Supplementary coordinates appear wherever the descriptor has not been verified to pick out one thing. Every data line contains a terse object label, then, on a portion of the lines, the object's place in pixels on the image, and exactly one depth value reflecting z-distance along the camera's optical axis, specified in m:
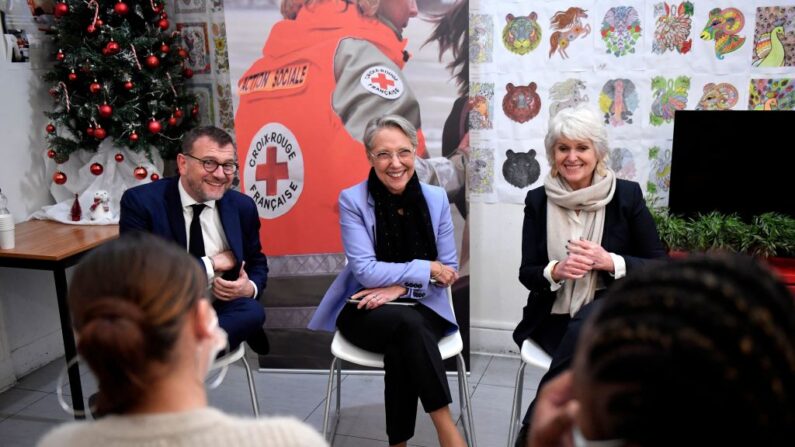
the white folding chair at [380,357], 2.27
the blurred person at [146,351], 0.92
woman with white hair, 2.26
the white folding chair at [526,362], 2.18
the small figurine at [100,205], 3.14
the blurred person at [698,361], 0.59
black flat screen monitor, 2.64
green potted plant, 2.54
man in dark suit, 2.38
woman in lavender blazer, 2.22
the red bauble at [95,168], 3.16
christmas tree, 3.01
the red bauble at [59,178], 3.19
